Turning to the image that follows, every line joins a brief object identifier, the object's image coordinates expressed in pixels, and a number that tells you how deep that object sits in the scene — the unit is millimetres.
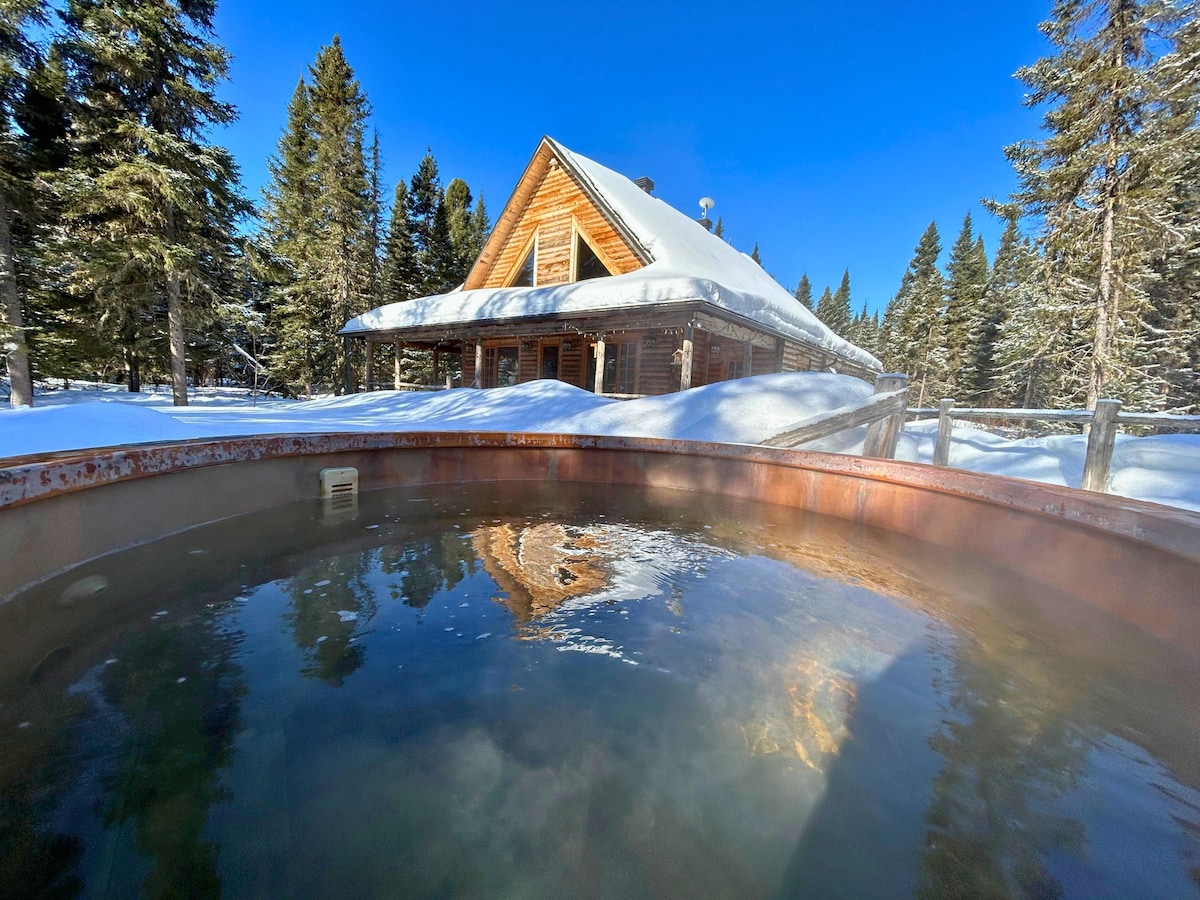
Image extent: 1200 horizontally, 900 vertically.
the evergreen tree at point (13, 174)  9422
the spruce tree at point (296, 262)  16812
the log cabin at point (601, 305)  8953
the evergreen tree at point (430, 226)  21047
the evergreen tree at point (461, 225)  23911
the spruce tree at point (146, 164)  10070
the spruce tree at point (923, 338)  25500
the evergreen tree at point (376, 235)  17953
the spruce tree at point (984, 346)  24453
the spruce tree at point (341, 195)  16609
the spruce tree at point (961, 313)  24641
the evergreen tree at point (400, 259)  20312
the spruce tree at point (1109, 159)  9867
